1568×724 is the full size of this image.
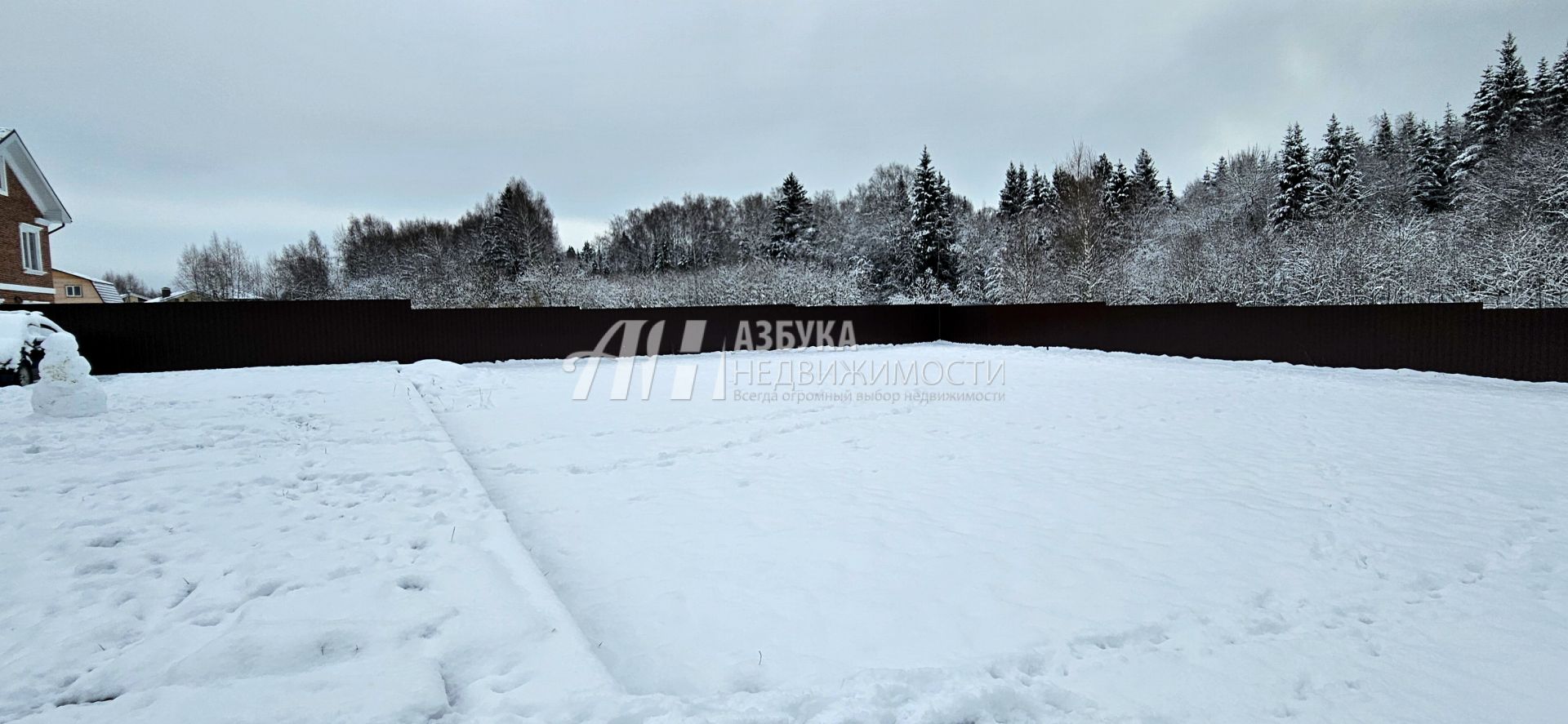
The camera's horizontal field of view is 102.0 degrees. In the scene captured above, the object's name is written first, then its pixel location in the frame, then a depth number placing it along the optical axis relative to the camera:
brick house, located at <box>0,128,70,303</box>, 17.20
